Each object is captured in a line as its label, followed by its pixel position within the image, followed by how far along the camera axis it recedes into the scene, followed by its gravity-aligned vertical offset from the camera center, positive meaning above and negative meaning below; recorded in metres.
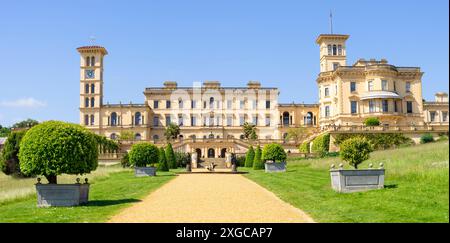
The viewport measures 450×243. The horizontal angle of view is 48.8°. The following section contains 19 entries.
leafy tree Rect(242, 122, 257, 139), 73.58 +4.20
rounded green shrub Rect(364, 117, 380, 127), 54.78 +3.92
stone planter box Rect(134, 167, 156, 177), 30.94 -0.69
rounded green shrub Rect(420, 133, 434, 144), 44.08 +1.76
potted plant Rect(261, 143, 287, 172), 33.16 +0.09
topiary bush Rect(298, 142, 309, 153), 59.47 +1.26
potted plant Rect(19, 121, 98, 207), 13.92 +0.09
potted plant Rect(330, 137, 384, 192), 16.12 -0.71
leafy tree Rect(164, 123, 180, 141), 71.75 +4.14
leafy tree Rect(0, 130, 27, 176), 37.31 -0.03
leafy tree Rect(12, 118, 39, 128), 82.97 +6.55
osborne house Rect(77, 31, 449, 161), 61.47 +7.51
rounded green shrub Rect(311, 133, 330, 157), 52.04 +1.51
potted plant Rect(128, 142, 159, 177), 31.02 +0.13
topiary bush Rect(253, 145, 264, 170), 38.59 -0.26
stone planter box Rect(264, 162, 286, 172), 33.12 -0.57
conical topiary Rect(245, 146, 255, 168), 44.00 +0.15
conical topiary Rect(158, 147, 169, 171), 37.84 -0.21
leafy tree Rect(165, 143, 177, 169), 43.28 +0.23
